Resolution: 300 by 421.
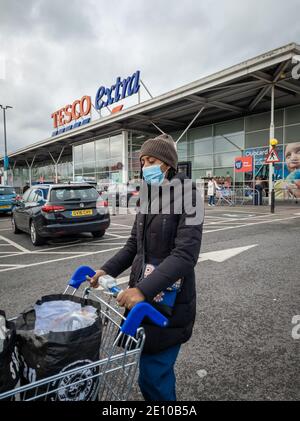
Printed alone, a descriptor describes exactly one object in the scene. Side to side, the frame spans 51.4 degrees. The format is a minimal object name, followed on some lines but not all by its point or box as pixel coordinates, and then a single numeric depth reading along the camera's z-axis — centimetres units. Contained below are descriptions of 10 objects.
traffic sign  1366
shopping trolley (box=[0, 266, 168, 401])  128
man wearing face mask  170
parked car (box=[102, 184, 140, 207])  1942
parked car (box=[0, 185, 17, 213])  1598
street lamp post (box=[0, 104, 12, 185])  3825
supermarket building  1597
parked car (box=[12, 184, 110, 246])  773
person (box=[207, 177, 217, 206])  1892
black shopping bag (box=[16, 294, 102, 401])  132
